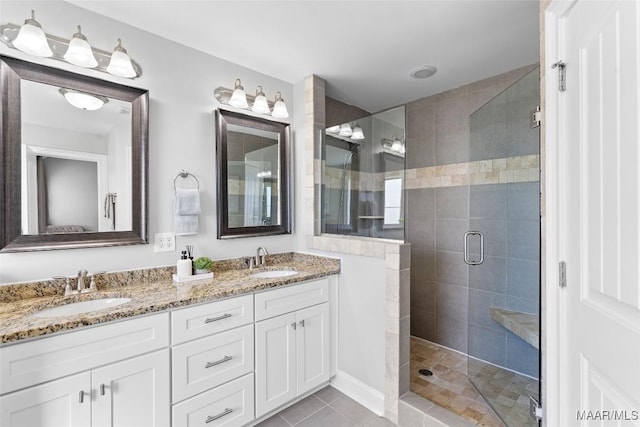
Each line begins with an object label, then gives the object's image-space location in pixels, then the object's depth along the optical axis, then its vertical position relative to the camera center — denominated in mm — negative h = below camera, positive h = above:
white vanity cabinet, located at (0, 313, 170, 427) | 1099 -694
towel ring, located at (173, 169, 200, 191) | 1974 +257
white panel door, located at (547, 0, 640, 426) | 802 -4
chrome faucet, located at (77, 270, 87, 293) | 1564 -360
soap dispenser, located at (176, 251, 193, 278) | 1858 -357
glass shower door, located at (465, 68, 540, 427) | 1772 -297
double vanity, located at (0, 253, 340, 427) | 1148 -671
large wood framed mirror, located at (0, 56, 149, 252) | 1457 +296
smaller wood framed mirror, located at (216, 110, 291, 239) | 2184 +293
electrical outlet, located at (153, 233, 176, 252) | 1900 -200
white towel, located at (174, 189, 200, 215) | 1939 +69
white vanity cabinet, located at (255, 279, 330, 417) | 1780 -867
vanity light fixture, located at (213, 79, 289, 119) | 2146 +858
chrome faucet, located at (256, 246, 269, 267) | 2350 -369
